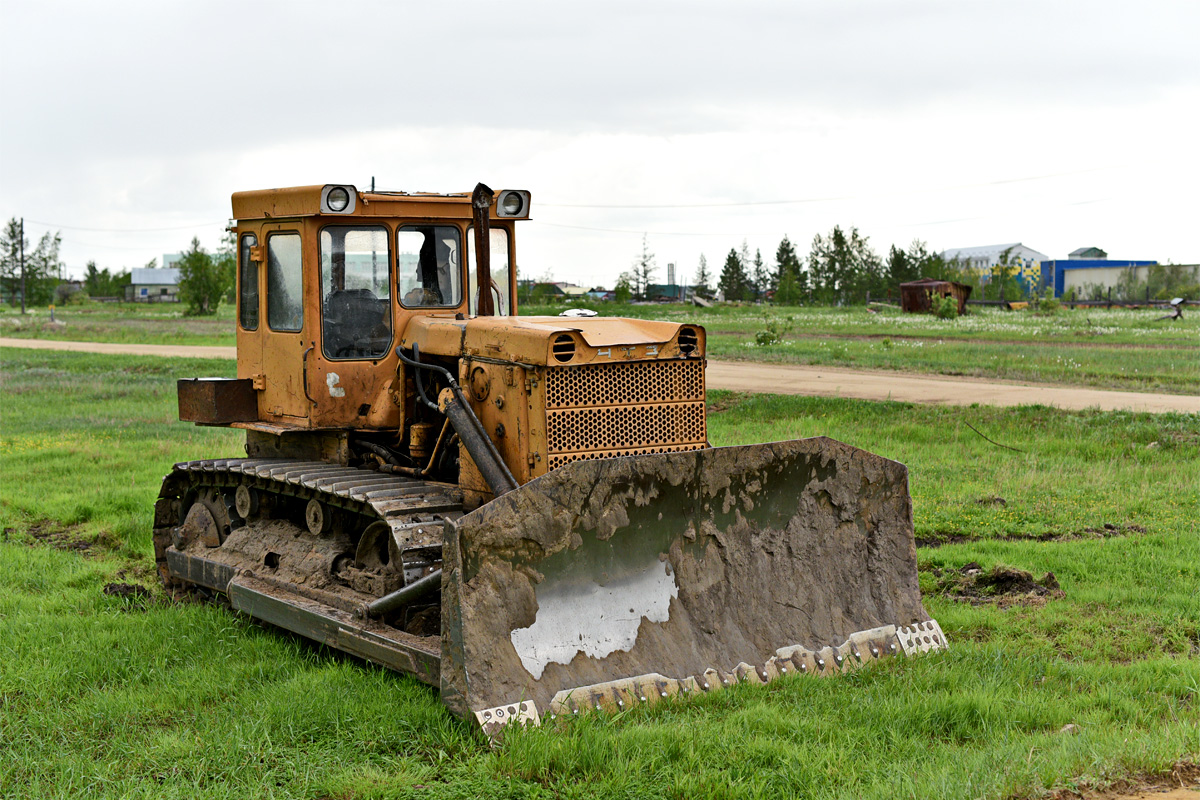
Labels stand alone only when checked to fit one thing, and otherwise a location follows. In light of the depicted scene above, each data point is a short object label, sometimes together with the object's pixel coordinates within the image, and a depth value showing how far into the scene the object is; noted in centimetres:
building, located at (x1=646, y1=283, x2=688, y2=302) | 8752
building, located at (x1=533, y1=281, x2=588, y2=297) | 7006
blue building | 10532
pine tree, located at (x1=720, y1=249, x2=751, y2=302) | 8956
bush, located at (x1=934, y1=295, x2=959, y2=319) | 5534
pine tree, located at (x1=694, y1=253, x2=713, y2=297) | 9338
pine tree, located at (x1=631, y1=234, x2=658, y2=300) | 8291
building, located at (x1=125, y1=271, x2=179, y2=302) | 12005
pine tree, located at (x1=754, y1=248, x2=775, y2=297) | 9932
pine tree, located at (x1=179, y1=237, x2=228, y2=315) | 7338
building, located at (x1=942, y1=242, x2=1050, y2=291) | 10330
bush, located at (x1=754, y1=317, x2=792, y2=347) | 3438
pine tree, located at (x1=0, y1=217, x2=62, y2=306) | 9462
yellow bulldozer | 602
